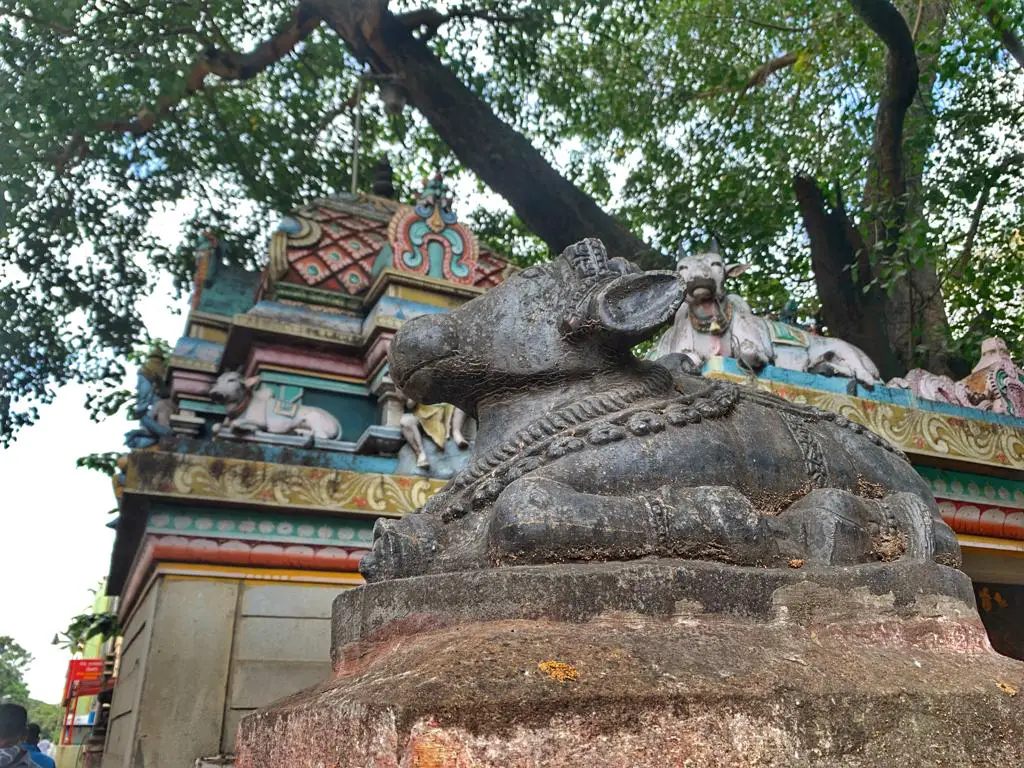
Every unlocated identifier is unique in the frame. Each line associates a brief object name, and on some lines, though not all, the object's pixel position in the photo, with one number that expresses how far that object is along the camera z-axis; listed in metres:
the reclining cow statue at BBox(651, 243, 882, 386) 4.90
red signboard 15.31
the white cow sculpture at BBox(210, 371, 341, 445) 6.11
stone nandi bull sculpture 1.75
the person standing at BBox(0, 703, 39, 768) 3.78
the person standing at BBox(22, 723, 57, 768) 4.19
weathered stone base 1.30
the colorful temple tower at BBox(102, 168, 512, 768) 4.25
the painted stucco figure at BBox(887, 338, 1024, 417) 5.72
